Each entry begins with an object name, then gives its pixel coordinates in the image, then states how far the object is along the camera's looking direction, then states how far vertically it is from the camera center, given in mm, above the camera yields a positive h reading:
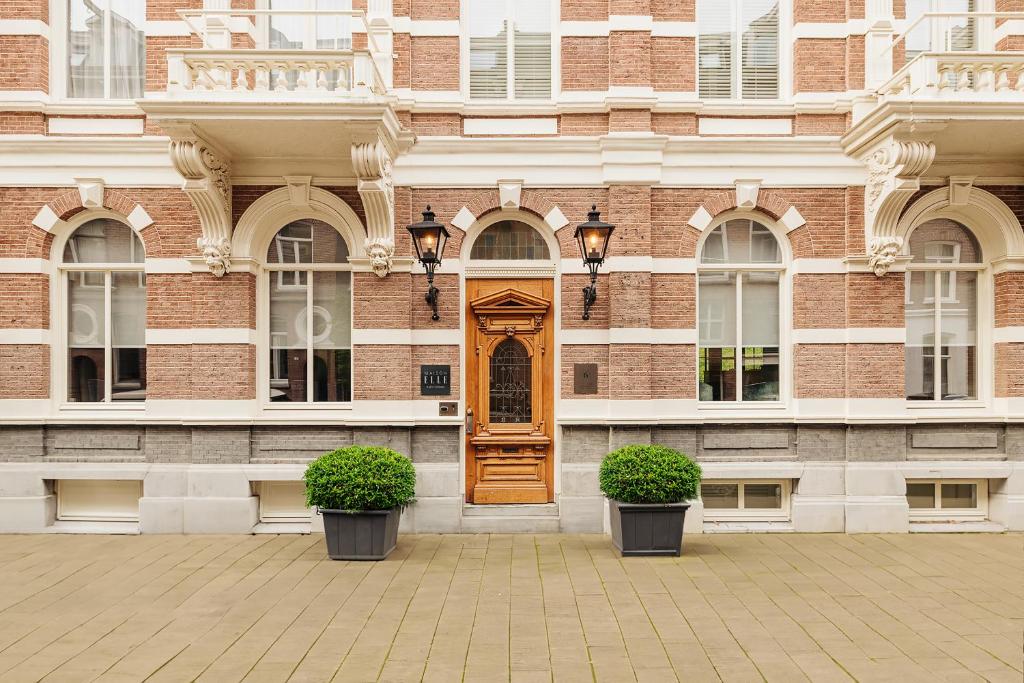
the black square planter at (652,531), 7676 -2147
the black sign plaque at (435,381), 8805 -486
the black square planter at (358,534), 7533 -2134
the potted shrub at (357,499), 7438 -1722
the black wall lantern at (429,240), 8078 +1279
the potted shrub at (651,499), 7605 -1778
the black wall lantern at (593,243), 8141 +1254
